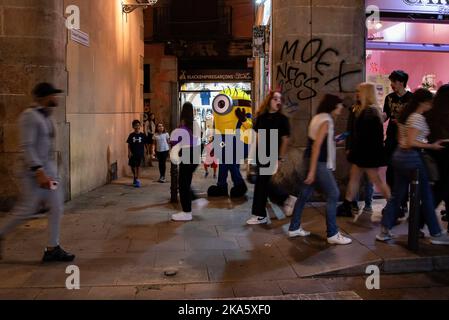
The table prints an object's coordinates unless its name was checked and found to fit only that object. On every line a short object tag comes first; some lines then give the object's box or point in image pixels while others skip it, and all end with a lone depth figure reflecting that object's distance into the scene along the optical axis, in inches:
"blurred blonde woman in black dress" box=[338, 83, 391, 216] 286.7
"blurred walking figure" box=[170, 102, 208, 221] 311.6
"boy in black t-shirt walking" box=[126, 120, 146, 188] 480.1
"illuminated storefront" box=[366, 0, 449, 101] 379.2
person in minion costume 394.3
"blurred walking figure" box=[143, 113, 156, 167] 684.1
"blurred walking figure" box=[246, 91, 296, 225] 296.7
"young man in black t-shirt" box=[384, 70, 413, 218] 307.7
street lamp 556.6
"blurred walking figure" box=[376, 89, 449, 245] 251.8
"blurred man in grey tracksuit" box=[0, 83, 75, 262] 225.9
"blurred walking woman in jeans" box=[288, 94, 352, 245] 259.1
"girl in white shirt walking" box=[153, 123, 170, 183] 510.2
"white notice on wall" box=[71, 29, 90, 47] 384.7
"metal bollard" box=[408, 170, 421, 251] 243.9
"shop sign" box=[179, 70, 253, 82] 1003.9
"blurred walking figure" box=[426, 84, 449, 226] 268.4
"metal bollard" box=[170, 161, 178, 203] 367.2
